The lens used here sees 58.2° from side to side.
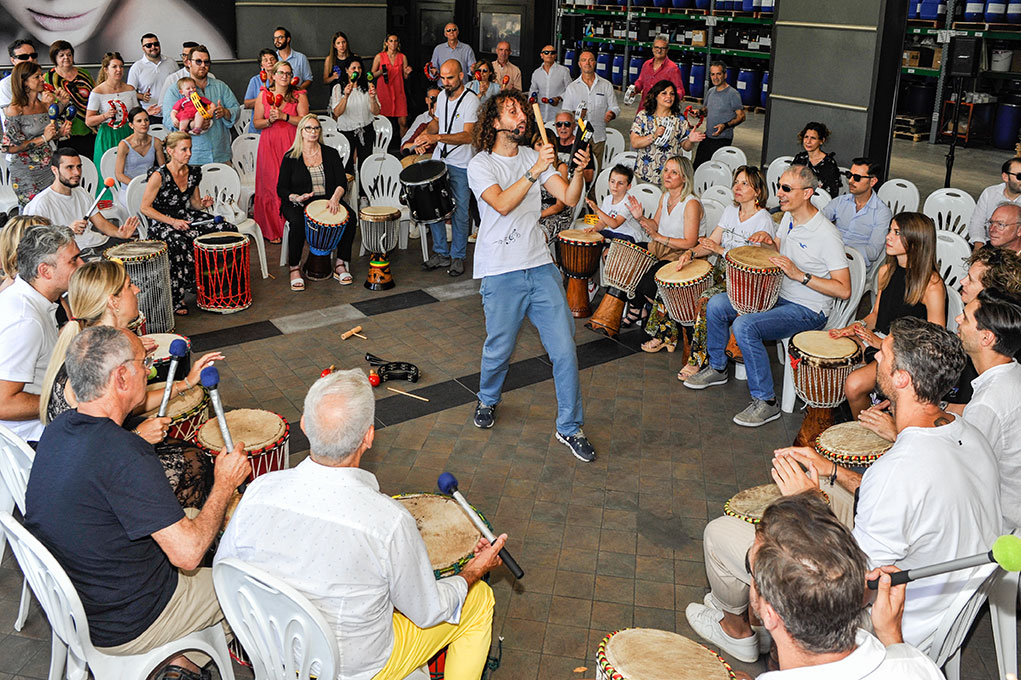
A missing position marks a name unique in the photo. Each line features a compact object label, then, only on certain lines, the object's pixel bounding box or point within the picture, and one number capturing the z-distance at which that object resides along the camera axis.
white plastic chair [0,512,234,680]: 2.46
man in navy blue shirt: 2.57
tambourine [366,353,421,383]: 5.61
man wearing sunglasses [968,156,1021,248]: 5.85
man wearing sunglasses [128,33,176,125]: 8.99
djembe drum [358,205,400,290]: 7.23
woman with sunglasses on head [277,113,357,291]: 7.17
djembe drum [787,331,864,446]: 4.49
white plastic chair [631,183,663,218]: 6.62
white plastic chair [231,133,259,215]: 8.34
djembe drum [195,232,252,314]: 6.51
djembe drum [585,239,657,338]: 6.13
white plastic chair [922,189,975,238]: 6.42
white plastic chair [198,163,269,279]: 7.38
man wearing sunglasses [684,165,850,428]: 5.00
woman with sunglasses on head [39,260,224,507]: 3.19
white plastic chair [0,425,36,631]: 3.04
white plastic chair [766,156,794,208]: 7.87
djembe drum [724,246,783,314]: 5.04
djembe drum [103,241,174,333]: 5.89
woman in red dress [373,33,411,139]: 10.66
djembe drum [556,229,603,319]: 6.43
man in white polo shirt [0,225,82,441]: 3.61
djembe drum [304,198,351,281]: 7.05
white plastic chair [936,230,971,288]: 5.37
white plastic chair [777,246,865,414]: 5.20
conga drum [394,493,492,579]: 2.91
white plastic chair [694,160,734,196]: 7.52
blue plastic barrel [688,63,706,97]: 15.56
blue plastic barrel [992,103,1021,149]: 12.53
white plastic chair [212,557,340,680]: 2.28
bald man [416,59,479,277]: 7.45
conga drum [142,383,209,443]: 3.74
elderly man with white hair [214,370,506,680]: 2.36
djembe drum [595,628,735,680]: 2.41
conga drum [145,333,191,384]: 4.08
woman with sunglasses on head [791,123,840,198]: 7.23
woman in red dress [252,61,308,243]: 8.00
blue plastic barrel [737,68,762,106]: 15.16
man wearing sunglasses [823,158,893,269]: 6.01
